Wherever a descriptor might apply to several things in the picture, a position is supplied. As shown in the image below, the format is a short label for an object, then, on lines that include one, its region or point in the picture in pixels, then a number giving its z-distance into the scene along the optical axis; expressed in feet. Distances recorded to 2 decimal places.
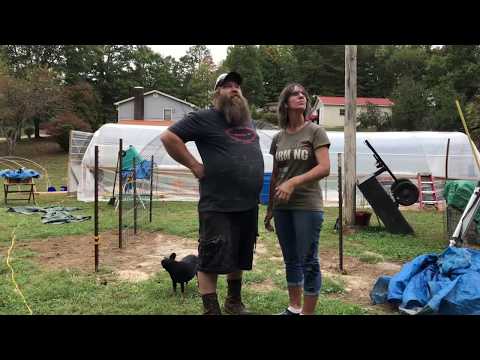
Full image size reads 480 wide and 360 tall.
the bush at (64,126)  82.64
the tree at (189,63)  151.71
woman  9.11
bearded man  9.55
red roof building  123.54
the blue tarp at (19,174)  34.40
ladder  35.37
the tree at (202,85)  126.93
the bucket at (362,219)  25.58
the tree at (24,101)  76.84
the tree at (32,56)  108.78
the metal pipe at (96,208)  14.93
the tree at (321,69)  139.96
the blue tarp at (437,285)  10.17
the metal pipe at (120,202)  17.74
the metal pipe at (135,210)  22.49
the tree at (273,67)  156.38
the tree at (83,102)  90.89
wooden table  34.86
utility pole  25.30
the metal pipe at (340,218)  15.79
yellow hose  11.79
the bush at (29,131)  98.76
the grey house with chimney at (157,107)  94.22
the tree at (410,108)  96.89
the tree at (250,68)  142.61
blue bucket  35.54
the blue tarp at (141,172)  31.81
